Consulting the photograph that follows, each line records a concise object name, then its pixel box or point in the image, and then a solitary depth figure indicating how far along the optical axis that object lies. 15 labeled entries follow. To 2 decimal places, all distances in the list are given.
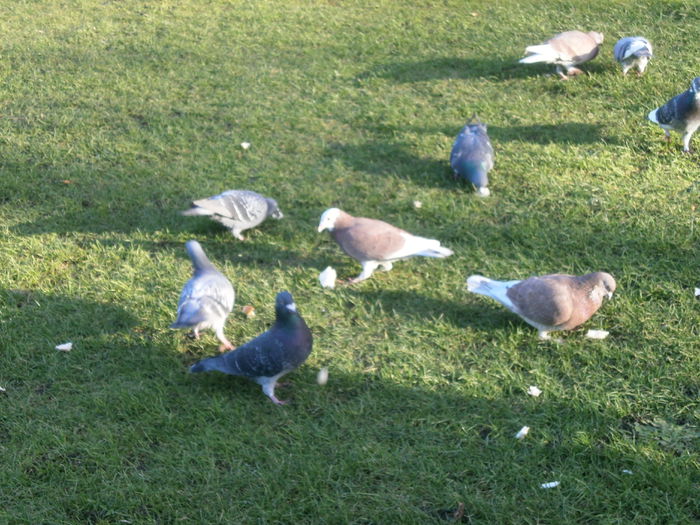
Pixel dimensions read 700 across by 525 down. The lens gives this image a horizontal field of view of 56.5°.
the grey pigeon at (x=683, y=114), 5.06
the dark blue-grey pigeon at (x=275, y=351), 3.37
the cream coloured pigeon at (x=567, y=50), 6.52
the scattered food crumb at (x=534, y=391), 3.47
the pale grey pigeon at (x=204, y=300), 3.63
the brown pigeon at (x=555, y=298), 3.60
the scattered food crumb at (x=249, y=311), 4.16
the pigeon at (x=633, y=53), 6.39
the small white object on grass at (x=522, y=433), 3.25
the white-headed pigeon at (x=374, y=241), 4.14
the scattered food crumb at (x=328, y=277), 4.37
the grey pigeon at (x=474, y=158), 5.08
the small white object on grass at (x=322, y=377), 3.65
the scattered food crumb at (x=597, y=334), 3.79
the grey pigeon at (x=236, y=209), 4.61
